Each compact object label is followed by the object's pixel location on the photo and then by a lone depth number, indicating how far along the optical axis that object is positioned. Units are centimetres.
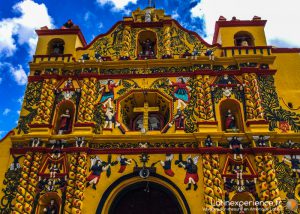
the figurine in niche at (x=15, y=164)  1130
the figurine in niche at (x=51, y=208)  1071
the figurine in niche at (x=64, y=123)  1215
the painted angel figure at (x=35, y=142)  1148
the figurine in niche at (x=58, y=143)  1154
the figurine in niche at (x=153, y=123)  1256
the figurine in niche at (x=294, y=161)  1074
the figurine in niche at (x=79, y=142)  1134
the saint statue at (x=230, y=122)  1184
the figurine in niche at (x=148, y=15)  1471
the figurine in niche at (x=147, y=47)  1405
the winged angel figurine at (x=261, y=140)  1096
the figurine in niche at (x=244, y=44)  1341
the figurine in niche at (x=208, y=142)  1105
